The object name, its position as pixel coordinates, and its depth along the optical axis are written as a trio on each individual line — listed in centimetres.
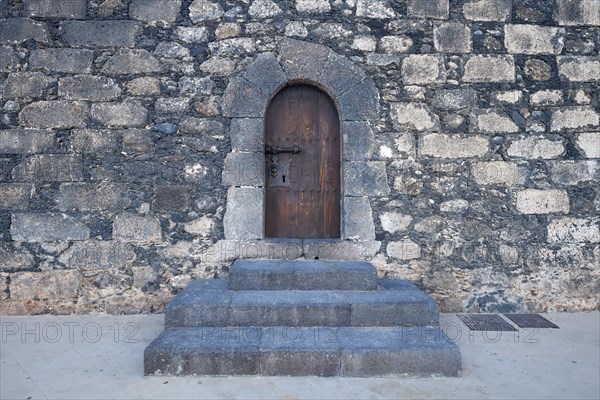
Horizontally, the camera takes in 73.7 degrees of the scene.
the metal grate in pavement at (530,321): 350
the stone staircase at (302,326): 262
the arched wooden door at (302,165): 395
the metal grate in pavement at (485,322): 343
